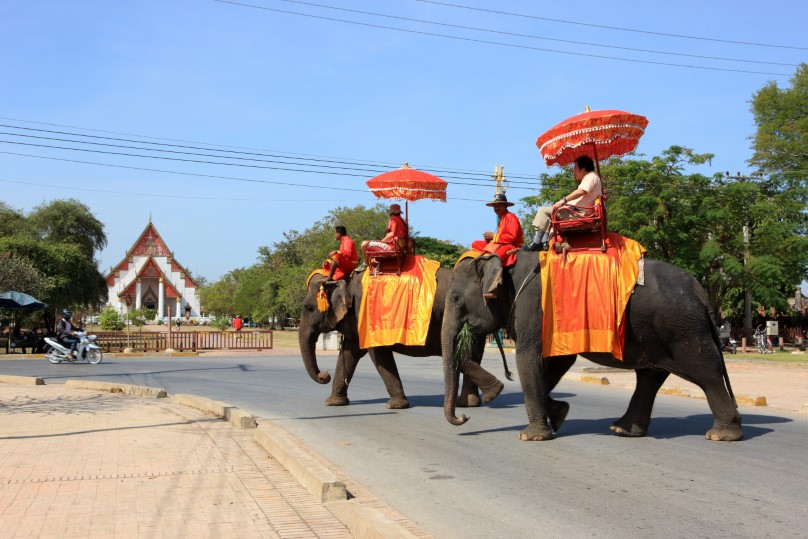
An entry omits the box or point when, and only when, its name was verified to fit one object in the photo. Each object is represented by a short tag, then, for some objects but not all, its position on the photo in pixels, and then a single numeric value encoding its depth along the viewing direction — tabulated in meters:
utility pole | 34.25
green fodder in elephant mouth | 9.16
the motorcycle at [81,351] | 26.75
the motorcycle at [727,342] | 33.31
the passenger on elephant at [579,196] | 8.85
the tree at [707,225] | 32.59
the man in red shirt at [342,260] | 12.42
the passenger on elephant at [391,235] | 11.66
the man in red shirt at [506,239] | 9.02
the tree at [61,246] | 45.16
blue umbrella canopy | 29.69
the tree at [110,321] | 53.29
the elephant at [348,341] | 11.66
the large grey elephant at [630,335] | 8.21
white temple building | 90.81
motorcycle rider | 27.05
